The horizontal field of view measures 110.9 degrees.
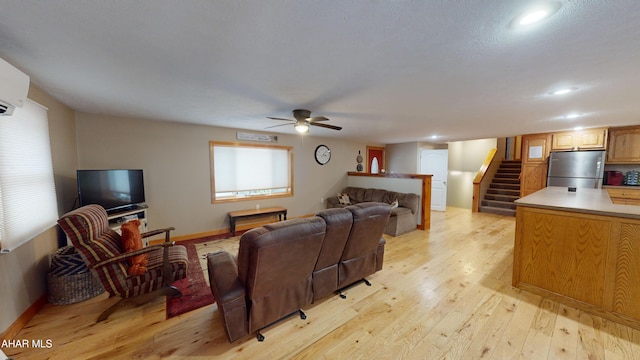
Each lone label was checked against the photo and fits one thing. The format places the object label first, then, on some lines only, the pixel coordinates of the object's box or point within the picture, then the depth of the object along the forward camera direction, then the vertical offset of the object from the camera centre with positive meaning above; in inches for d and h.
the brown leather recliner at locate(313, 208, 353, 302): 78.7 -31.6
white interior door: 257.8 -7.4
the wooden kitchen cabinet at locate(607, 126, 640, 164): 175.5 +14.9
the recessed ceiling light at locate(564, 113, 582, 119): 133.7 +30.4
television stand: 116.5 -27.4
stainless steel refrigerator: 184.1 -4.1
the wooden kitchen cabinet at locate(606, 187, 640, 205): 171.0 -24.8
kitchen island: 77.5 -35.4
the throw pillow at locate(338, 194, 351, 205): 229.5 -33.9
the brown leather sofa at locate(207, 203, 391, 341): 64.8 -32.7
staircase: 243.9 -29.9
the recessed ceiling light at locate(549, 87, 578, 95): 90.8 +31.0
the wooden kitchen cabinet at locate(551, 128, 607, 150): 184.4 +21.7
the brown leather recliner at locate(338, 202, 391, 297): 88.5 -33.0
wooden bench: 178.2 -38.6
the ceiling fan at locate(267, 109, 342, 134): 121.7 +26.9
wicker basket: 87.8 -44.5
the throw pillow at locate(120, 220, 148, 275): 84.2 -30.0
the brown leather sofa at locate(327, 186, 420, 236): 174.1 -34.8
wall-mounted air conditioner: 57.2 +23.0
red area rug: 87.6 -55.0
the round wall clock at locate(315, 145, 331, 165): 237.3 +14.2
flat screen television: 112.6 -10.5
